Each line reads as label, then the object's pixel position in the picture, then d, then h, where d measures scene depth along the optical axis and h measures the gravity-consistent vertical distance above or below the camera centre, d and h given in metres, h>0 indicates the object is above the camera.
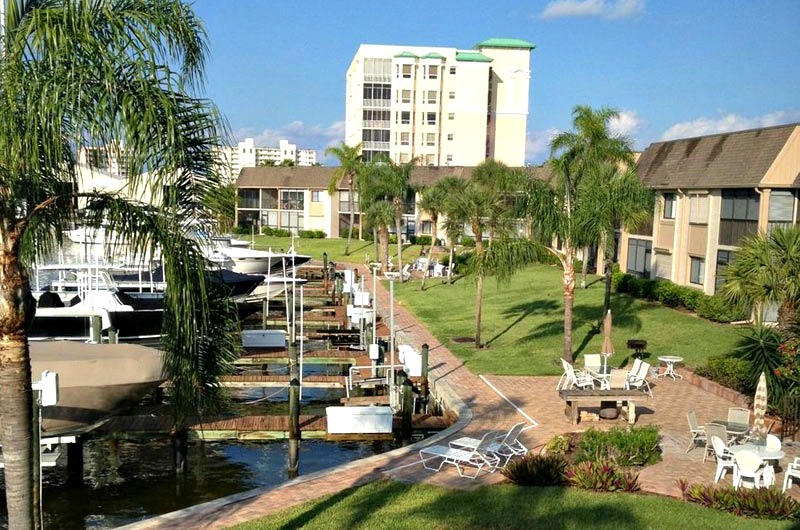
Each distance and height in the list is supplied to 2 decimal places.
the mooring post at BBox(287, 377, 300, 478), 15.22 -4.69
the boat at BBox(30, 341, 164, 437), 13.98 -3.55
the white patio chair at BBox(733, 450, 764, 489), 11.71 -3.95
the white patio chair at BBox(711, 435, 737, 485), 12.37 -4.02
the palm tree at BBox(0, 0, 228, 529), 6.23 +0.53
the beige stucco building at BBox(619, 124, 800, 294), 28.73 +0.79
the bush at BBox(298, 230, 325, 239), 74.75 -3.07
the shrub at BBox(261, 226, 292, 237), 76.19 -3.03
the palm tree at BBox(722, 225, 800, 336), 16.91 -1.36
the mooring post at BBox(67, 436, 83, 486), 15.05 -5.35
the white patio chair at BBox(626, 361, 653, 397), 18.23 -4.10
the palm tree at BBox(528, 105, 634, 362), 21.09 -0.01
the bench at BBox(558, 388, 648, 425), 16.08 -4.00
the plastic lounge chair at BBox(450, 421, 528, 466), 13.20 -4.29
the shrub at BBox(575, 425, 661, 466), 13.17 -4.22
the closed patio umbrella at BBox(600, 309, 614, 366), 19.33 -3.44
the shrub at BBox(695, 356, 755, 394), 18.36 -4.10
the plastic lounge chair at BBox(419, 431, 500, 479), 12.77 -4.40
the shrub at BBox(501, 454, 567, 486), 12.07 -4.27
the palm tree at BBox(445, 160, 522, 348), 24.97 -0.10
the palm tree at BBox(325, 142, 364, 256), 67.50 +4.06
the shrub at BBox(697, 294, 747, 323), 27.81 -3.65
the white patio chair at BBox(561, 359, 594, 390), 18.45 -4.22
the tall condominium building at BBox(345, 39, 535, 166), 99.12 +13.90
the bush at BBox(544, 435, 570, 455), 13.65 -4.35
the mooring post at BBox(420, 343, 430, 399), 19.98 -4.53
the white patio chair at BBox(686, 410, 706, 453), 14.25 -4.13
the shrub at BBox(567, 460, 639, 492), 11.70 -4.22
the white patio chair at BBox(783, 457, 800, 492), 11.84 -4.07
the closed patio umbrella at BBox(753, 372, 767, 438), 13.88 -3.63
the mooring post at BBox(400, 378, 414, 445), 16.39 -4.50
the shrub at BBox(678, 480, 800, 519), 10.64 -4.17
